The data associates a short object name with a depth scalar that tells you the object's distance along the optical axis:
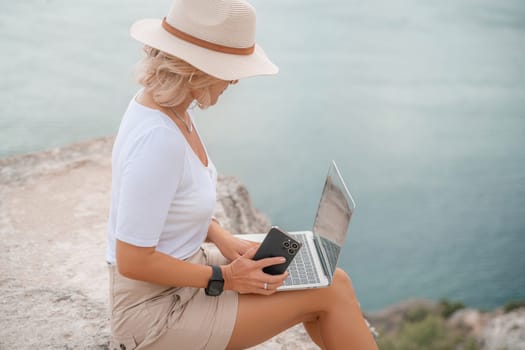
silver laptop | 1.60
